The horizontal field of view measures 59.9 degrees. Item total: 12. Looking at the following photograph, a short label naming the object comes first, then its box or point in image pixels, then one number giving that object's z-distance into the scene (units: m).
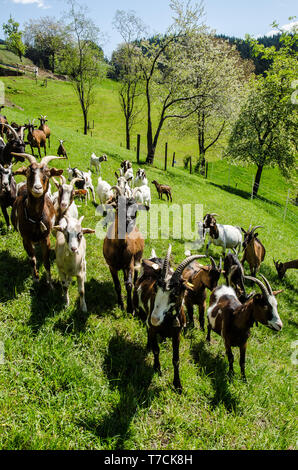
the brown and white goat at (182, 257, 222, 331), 5.52
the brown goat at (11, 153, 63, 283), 4.70
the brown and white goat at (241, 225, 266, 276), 8.84
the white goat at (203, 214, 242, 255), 9.41
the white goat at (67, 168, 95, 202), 11.07
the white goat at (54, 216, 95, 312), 4.74
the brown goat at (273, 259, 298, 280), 9.38
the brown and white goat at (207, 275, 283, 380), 4.28
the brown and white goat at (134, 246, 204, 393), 3.54
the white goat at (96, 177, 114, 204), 11.05
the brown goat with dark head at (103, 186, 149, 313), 5.62
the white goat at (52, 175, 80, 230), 6.19
